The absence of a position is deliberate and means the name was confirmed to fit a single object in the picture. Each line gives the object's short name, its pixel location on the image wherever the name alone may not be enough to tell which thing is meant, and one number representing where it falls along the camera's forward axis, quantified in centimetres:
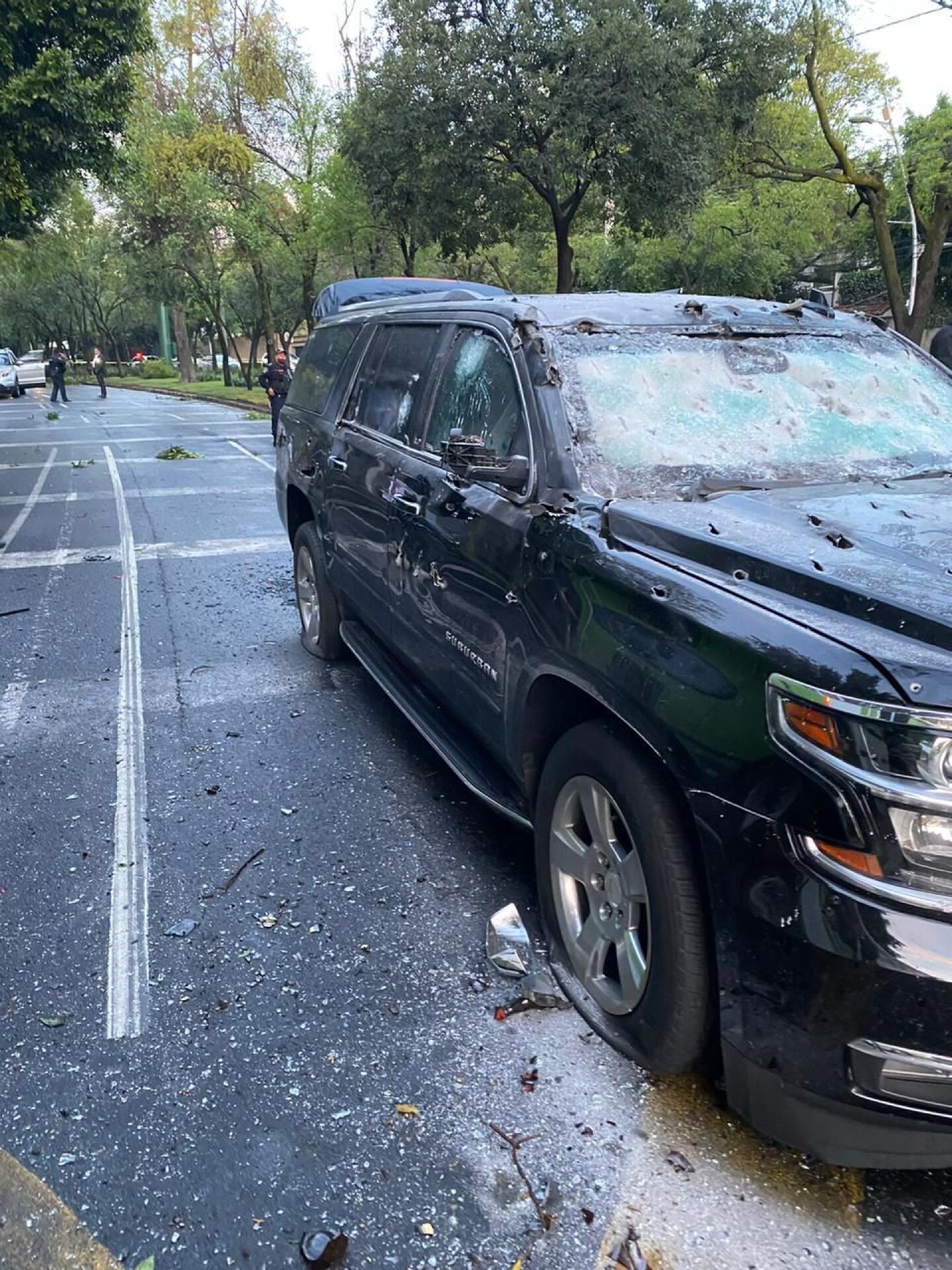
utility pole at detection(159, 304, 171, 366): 6419
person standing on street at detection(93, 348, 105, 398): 4169
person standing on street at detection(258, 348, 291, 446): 1856
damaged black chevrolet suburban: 190
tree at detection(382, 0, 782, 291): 1526
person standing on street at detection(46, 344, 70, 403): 3594
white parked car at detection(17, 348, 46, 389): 4269
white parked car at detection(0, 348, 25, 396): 3934
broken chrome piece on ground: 310
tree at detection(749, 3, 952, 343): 1781
